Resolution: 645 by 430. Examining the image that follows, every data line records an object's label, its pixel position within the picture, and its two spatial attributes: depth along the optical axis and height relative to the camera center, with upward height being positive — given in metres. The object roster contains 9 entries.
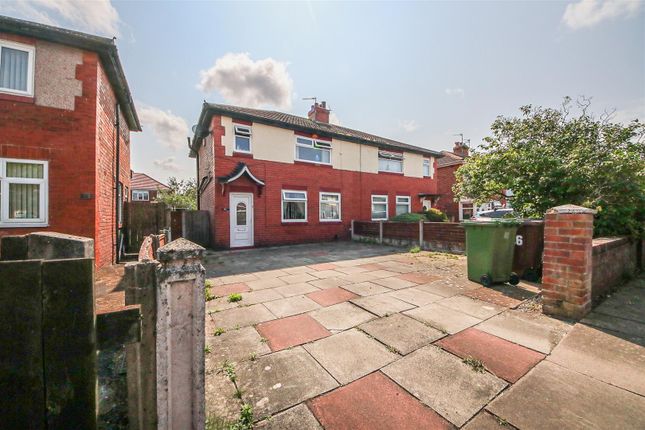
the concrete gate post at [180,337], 1.31 -0.61
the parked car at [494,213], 14.22 +0.26
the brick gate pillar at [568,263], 3.28 -0.60
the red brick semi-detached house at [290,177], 10.18 +1.96
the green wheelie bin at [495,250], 4.70 -0.59
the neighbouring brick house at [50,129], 5.23 +1.92
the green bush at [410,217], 12.91 +0.05
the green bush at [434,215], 14.34 +0.16
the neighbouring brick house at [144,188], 31.05 +3.86
